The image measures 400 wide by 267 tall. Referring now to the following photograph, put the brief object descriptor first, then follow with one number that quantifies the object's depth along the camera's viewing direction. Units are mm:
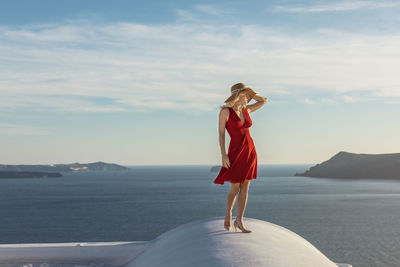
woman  7309
